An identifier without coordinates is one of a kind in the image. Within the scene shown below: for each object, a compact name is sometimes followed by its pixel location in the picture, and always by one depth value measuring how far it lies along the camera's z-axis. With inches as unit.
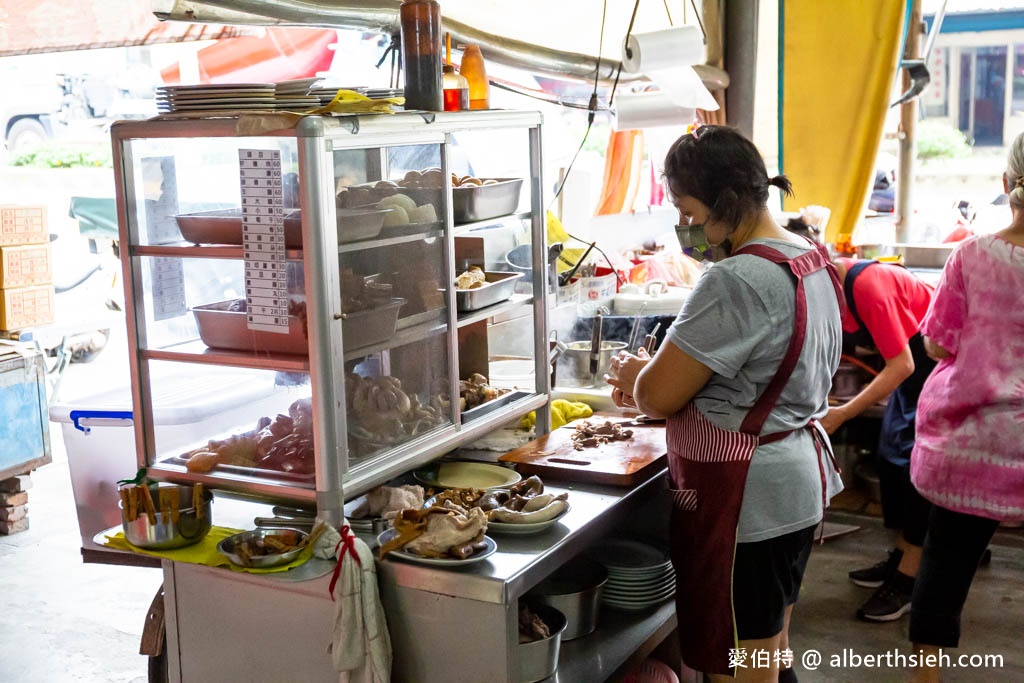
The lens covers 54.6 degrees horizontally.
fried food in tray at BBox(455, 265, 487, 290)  112.5
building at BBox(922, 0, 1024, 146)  585.0
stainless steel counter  88.0
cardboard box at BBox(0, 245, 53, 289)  211.5
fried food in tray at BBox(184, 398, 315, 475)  94.3
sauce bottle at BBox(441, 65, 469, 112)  112.3
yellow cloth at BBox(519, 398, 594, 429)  142.7
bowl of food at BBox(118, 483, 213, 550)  94.8
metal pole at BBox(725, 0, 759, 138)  244.9
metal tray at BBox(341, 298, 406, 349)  93.1
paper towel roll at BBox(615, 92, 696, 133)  176.4
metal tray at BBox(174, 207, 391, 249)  92.9
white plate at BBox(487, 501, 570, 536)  97.9
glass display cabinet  89.4
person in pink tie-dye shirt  116.3
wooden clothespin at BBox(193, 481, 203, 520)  97.3
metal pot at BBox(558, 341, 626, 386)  163.3
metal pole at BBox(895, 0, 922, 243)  248.2
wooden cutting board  112.3
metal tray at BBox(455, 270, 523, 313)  110.9
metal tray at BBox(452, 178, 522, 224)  110.0
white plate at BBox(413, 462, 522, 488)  114.0
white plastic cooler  103.6
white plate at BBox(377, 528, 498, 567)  89.9
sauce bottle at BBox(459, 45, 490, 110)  121.8
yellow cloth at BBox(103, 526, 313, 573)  92.2
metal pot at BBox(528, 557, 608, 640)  110.1
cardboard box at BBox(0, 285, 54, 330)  214.2
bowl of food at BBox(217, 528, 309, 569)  91.3
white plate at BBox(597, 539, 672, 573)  120.5
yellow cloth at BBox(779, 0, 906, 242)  239.1
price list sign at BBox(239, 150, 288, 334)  90.2
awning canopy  152.5
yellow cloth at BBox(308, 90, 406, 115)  89.7
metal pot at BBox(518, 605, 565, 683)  95.7
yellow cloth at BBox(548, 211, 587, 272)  174.9
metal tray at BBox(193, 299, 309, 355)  92.2
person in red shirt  154.9
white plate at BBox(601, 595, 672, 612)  119.6
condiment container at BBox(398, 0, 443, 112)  103.8
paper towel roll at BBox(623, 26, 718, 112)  163.3
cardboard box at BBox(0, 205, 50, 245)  209.9
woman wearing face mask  94.7
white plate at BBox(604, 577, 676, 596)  119.4
